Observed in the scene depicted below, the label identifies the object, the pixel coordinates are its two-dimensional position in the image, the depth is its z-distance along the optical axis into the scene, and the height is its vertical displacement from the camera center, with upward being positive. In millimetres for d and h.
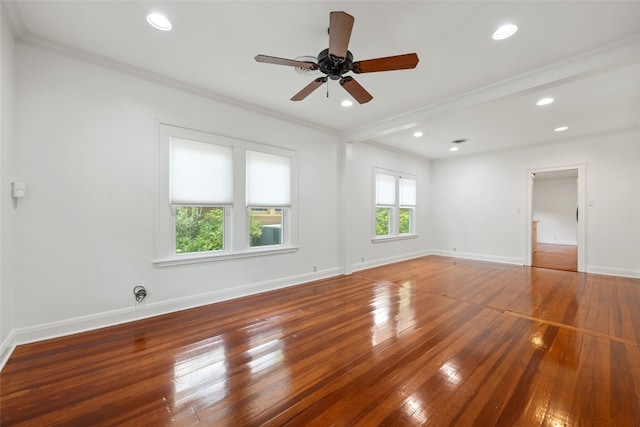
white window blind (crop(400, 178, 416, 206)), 6891 +575
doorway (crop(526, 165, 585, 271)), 8962 +19
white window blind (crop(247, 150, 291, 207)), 4000 +524
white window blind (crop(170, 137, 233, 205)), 3301 +521
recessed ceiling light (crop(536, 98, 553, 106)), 3617 +1615
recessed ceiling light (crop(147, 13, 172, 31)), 2166 +1649
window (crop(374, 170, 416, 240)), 6277 +207
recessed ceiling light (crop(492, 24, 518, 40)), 2256 +1645
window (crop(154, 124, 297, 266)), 3254 +202
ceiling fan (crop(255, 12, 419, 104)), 1765 +1268
